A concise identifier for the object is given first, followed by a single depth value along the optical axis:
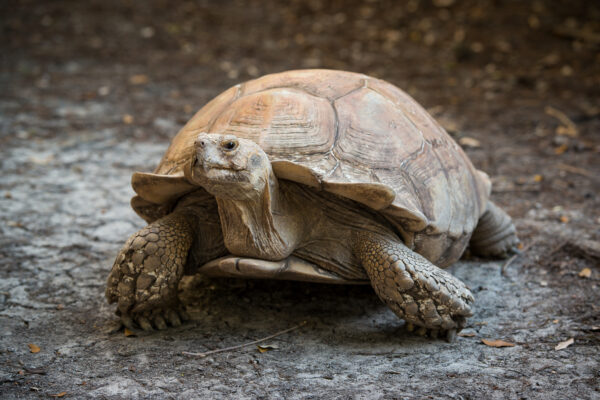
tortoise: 5.35
